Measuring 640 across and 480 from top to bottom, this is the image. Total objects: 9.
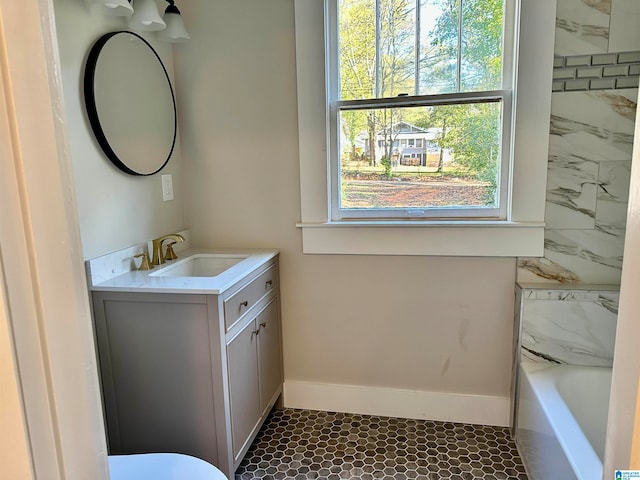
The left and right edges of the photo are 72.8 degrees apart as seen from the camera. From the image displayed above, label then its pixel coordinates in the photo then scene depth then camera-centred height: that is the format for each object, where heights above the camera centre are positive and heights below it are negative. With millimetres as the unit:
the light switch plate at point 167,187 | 2180 -44
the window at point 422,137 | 1965 +166
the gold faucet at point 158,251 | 2014 -333
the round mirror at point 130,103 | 1718 +333
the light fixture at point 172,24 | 2045 +720
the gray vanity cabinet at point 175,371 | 1646 -753
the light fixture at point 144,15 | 1834 +691
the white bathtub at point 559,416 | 1462 -966
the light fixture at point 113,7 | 1670 +680
